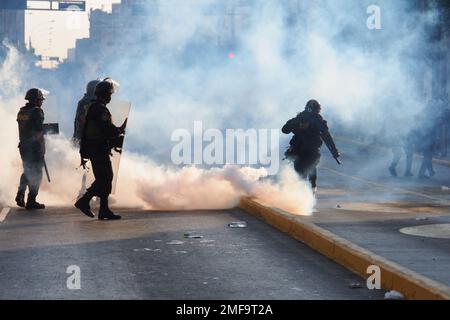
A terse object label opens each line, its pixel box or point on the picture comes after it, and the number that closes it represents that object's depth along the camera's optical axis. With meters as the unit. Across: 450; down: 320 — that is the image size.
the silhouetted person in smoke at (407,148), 26.53
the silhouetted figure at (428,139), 26.25
